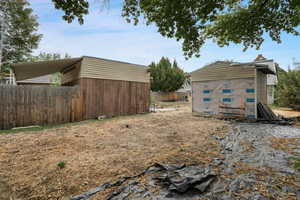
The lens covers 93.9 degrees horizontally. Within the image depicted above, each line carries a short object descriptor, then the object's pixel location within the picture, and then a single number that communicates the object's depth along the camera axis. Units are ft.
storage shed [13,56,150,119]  24.31
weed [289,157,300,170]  7.97
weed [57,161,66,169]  8.04
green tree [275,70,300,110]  34.58
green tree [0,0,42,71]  40.32
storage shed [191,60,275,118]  23.62
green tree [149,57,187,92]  75.00
